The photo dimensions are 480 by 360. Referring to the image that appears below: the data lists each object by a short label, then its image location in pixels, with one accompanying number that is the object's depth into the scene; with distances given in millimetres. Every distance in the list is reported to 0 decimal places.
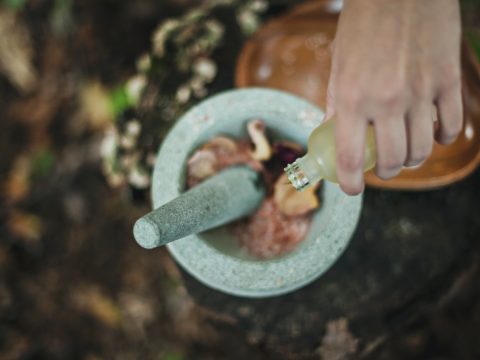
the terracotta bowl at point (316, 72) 519
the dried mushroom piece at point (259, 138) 479
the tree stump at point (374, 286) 535
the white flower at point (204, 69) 601
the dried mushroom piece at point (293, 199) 465
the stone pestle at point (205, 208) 372
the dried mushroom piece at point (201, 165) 480
